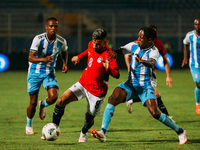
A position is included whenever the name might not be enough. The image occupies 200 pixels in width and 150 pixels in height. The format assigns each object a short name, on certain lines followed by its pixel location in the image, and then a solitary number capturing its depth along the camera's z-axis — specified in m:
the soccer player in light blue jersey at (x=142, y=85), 12.19
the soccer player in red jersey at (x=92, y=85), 12.24
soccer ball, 11.99
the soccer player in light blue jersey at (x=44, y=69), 14.21
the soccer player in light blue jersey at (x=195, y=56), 18.84
